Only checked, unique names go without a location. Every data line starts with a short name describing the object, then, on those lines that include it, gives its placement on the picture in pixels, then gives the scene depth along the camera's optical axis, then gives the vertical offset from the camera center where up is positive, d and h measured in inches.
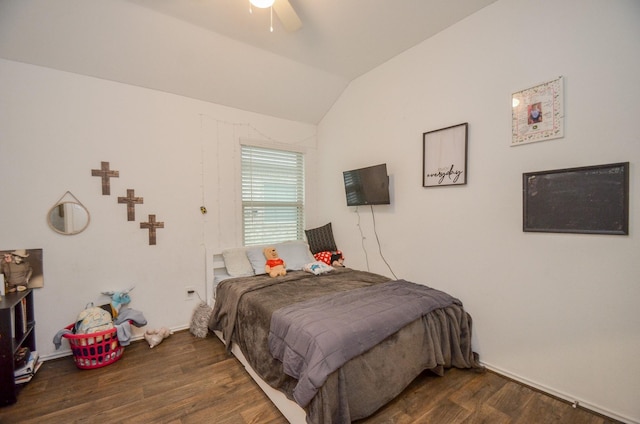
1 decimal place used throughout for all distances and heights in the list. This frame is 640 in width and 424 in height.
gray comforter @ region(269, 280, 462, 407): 56.4 -29.4
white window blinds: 134.4 +6.5
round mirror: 92.4 -2.8
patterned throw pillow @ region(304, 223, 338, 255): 141.2 -17.2
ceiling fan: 71.3 +54.1
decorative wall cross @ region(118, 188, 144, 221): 105.0 +2.4
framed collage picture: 72.6 +25.7
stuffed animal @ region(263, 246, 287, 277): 113.0 -24.3
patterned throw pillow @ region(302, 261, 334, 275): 116.6 -26.7
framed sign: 92.4 +17.7
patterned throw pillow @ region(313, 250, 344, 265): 134.3 -24.9
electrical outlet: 117.2 -36.9
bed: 57.3 -34.5
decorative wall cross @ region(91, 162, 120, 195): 99.6 +12.9
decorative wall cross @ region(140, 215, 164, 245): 109.0 -7.0
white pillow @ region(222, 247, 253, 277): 116.7 -24.2
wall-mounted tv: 113.4 +9.3
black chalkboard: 64.1 +1.1
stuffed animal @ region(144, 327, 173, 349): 101.5 -48.7
